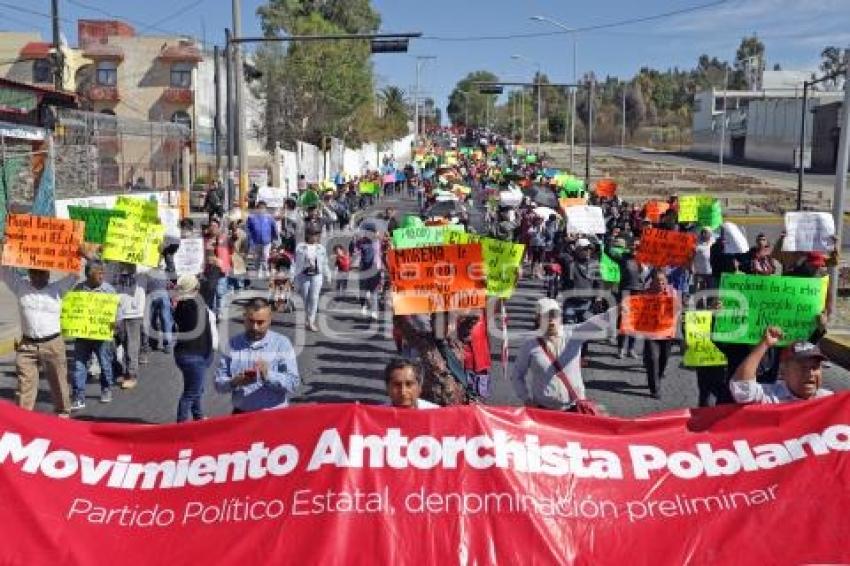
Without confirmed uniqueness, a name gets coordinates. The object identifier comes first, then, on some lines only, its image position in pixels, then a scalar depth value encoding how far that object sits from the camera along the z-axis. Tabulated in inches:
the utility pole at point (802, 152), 1018.7
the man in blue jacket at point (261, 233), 706.8
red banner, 164.6
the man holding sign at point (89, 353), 352.8
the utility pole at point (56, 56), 1174.3
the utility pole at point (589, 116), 1341.0
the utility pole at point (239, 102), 925.8
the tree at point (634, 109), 4963.1
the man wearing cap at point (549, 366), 243.4
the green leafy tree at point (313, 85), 2012.8
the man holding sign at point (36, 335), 316.2
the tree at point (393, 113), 3051.2
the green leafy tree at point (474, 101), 5693.9
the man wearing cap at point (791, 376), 200.4
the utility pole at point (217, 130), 1322.6
